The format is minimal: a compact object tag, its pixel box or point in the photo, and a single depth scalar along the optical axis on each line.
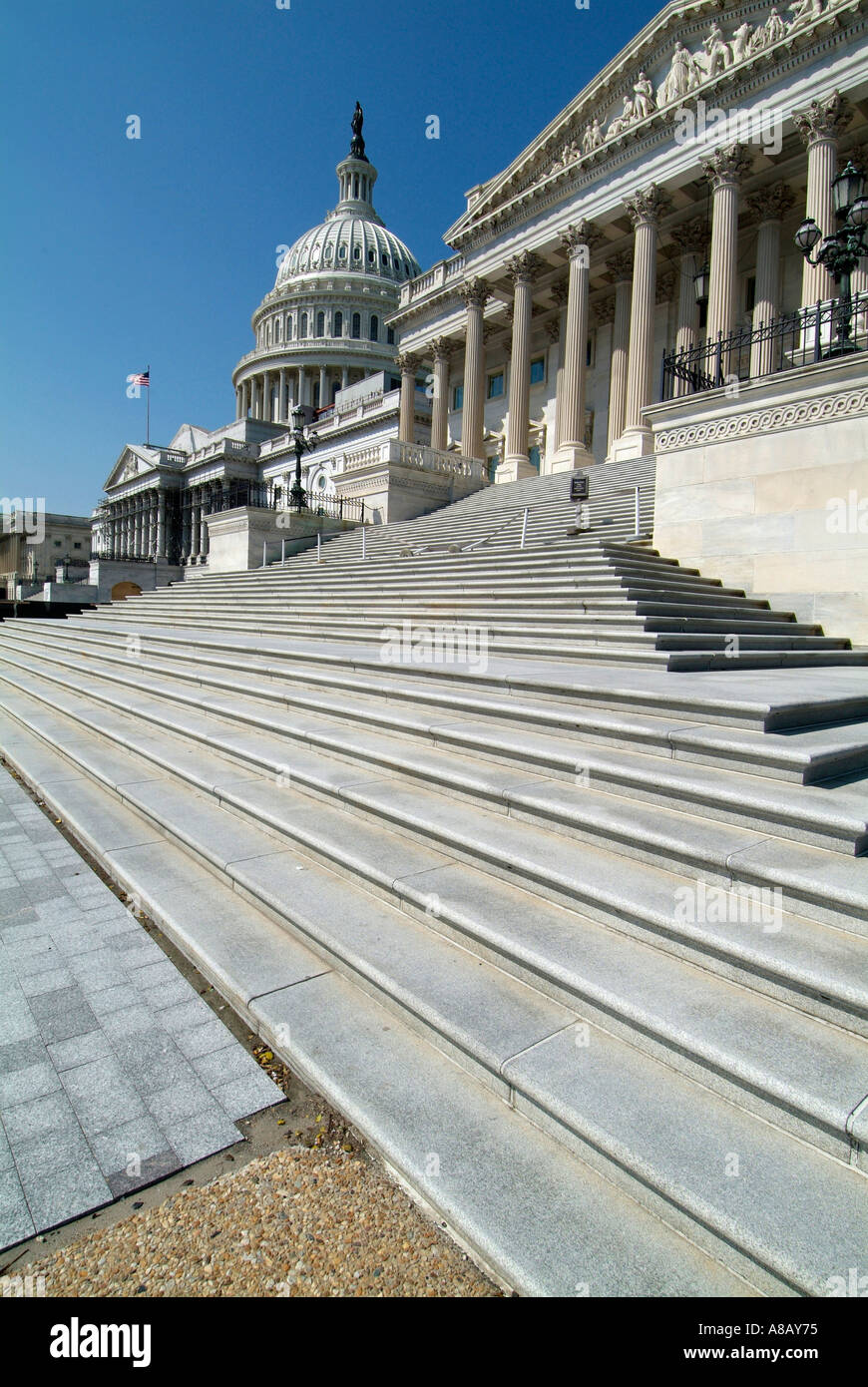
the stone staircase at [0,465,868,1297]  2.36
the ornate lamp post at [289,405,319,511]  24.72
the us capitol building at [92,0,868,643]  10.11
